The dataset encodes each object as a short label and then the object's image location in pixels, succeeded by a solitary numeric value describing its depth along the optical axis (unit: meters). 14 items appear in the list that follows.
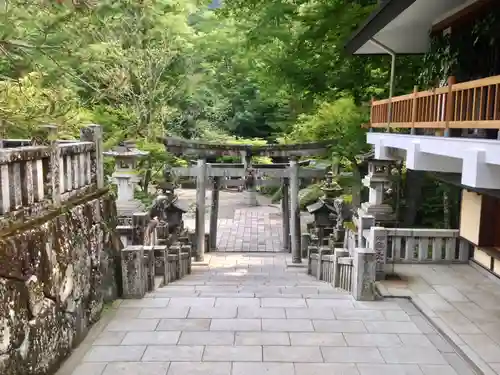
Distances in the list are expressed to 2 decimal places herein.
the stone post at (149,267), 9.35
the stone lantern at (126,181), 11.91
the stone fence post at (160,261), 11.19
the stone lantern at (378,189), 11.13
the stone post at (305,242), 17.38
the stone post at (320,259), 13.06
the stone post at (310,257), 14.50
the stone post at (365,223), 11.36
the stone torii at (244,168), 16.03
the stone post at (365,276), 8.86
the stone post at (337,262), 10.68
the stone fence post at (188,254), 14.16
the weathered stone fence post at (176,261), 12.45
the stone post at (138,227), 11.03
